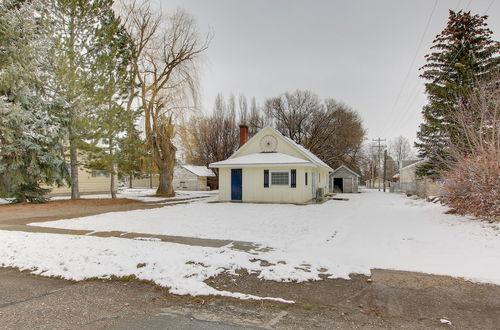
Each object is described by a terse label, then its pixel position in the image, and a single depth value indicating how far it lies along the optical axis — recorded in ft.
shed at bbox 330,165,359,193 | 109.60
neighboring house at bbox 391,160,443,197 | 61.83
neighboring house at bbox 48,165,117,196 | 81.17
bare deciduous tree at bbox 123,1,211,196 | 67.82
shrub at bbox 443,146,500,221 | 27.04
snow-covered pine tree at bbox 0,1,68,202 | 32.30
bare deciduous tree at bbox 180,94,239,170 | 124.16
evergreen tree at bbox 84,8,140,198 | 53.98
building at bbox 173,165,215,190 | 127.54
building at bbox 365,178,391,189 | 194.29
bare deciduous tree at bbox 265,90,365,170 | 126.52
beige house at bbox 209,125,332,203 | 55.47
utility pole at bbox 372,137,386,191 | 160.35
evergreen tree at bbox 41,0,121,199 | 50.78
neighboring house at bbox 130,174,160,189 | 152.50
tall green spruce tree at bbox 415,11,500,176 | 61.16
